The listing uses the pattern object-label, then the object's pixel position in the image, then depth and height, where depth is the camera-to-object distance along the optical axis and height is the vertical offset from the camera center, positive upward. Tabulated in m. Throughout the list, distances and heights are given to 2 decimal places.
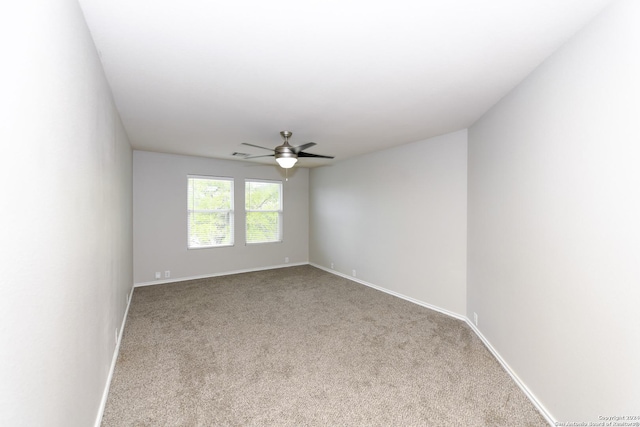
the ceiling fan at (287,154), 3.43 +0.73
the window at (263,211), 6.42 +0.06
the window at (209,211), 5.78 +0.05
